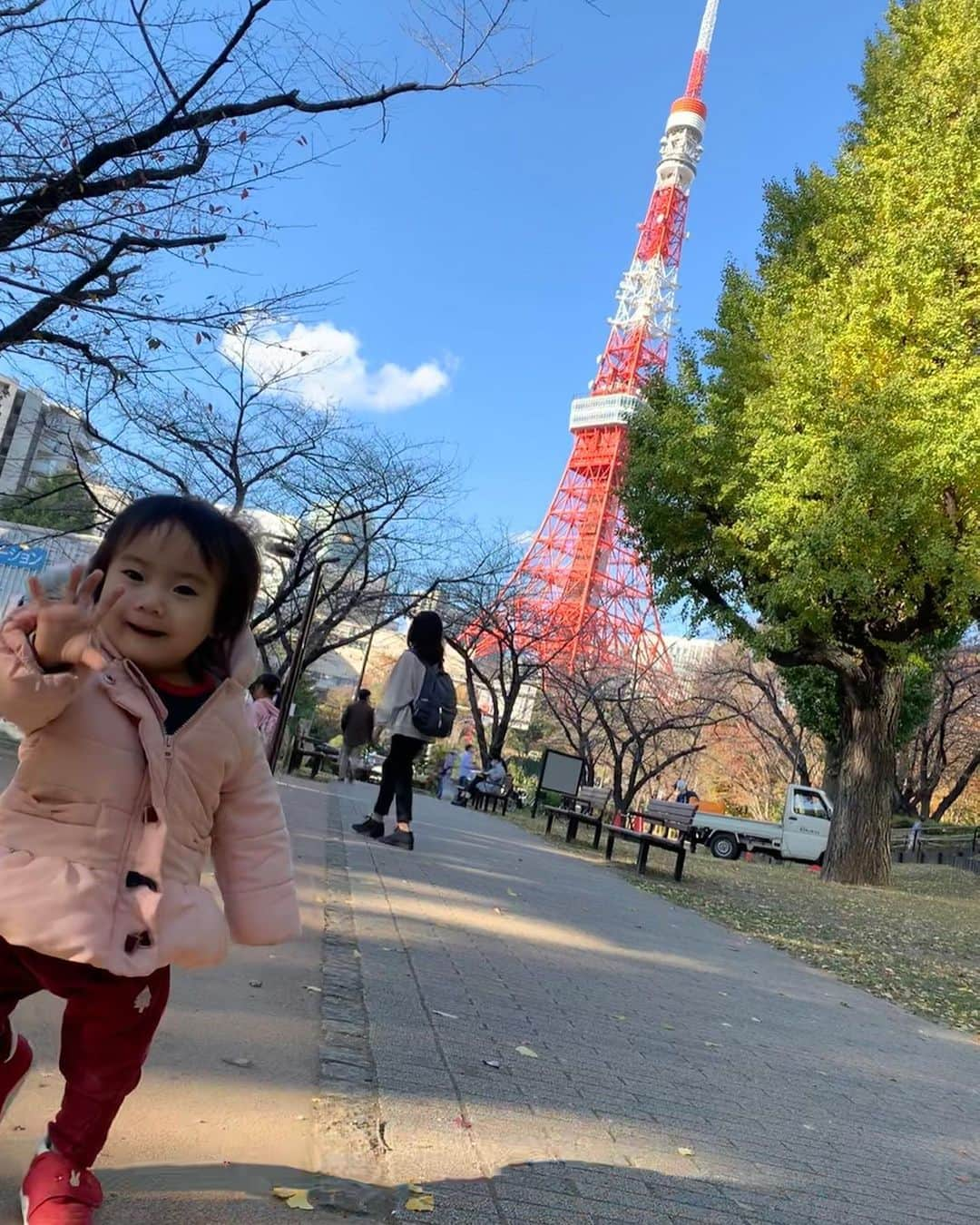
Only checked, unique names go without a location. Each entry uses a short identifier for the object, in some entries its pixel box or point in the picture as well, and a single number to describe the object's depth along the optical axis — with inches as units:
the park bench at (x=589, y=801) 784.3
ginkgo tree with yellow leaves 406.9
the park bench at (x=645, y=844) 375.9
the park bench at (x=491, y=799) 826.8
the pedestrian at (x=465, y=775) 895.7
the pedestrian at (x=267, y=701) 359.9
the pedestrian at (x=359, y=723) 618.5
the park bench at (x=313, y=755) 704.4
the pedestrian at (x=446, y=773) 968.3
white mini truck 840.9
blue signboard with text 449.7
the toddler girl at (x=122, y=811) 54.7
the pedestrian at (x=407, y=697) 257.4
